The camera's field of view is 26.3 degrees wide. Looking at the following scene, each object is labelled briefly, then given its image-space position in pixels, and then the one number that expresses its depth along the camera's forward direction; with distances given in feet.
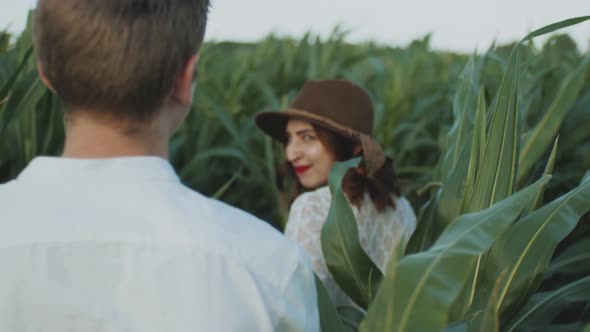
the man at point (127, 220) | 3.52
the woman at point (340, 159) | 7.12
